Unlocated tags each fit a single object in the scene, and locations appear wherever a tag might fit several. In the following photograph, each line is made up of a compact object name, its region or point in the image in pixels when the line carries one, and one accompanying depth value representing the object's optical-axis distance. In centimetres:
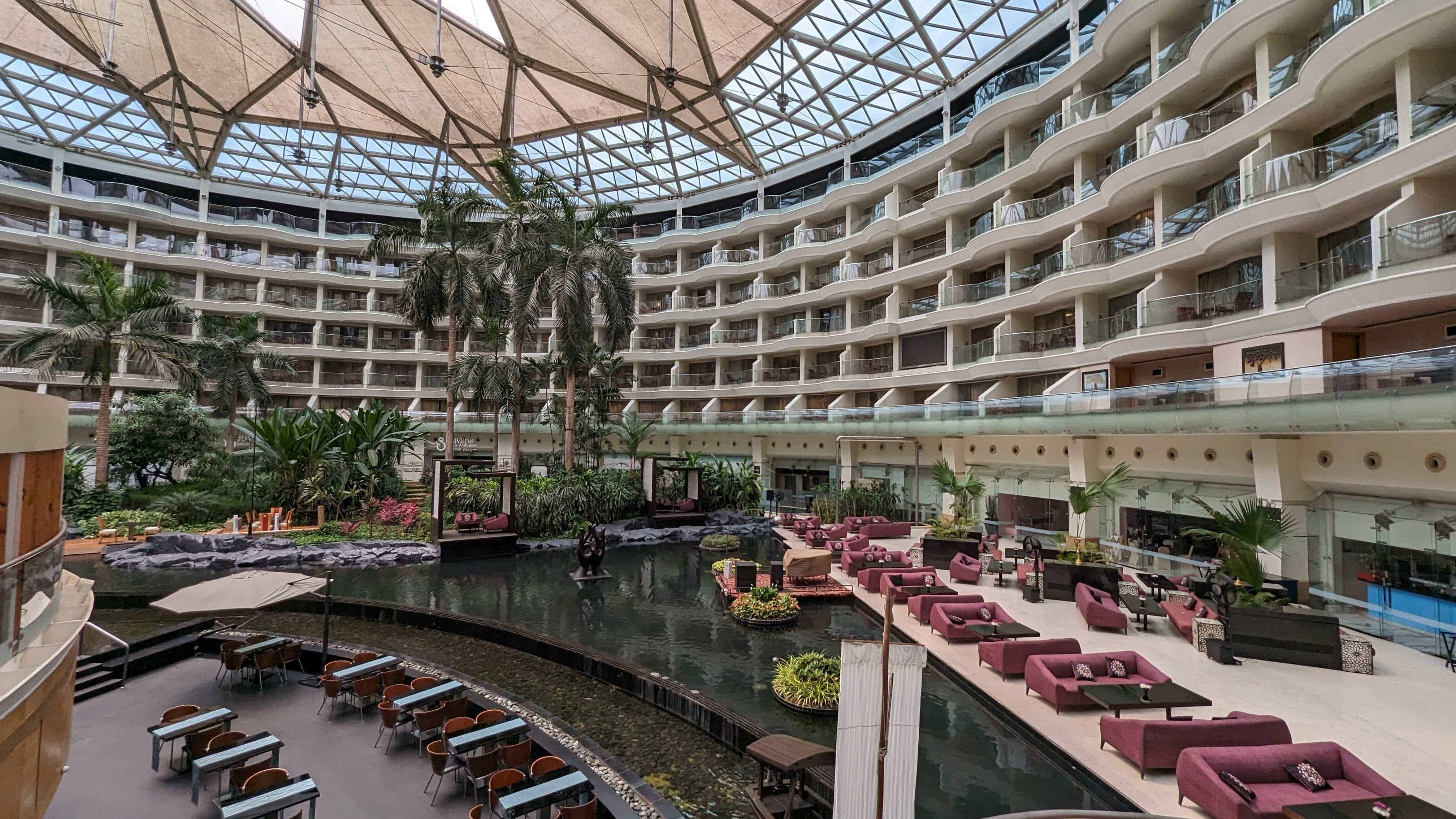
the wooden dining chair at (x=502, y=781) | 734
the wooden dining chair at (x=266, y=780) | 717
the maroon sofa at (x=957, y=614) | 1295
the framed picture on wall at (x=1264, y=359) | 1731
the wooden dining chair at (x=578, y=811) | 689
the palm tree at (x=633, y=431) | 3481
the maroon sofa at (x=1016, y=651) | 1048
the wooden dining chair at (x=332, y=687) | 1005
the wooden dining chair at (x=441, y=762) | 795
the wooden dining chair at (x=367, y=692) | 1002
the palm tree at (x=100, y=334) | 2528
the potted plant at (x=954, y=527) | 2025
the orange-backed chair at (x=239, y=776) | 747
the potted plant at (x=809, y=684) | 1028
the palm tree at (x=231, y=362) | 3155
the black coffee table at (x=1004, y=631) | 1163
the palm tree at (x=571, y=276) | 2677
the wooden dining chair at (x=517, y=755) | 820
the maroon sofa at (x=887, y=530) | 2551
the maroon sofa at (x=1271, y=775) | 635
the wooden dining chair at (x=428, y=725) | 886
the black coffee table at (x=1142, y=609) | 1346
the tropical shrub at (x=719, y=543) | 2555
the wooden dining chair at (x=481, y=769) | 777
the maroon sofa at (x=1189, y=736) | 720
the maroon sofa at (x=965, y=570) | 1780
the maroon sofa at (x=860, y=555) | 1917
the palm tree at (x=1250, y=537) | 1227
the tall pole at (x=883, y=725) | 484
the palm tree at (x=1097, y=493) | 1681
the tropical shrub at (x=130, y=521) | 2469
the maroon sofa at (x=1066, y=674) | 939
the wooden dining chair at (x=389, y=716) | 921
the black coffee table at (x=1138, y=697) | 835
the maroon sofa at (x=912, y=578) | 1620
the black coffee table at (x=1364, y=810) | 565
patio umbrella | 1121
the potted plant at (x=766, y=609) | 1504
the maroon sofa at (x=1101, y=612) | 1323
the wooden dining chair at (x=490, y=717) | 895
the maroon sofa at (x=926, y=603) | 1408
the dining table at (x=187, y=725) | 822
